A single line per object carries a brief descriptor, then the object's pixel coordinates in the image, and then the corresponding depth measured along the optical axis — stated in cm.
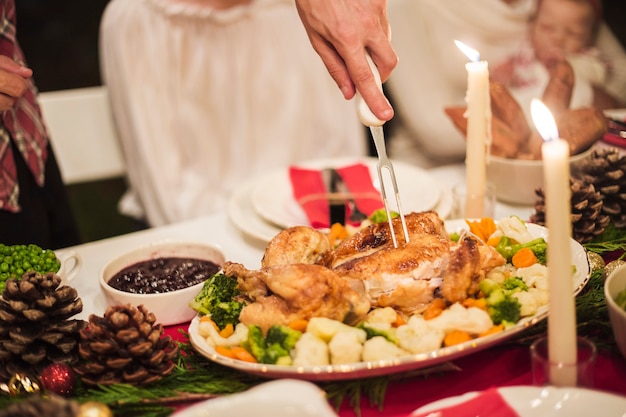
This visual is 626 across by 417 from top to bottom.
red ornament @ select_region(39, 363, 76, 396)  98
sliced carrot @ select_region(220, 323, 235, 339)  104
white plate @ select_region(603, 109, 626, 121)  209
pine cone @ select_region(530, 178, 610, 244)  134
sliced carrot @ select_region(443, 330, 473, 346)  95
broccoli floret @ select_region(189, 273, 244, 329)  106
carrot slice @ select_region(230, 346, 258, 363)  96
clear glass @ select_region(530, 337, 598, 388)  86
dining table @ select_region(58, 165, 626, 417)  96
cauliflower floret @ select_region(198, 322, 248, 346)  100
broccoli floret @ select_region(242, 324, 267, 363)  95
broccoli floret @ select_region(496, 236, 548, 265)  116
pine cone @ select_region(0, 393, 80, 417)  68
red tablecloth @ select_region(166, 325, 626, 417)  96
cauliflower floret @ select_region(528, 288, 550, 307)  101
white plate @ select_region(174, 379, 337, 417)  71
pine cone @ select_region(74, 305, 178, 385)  96
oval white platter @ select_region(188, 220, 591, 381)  90
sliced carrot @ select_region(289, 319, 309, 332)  98
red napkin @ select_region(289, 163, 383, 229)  160
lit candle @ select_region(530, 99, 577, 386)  79
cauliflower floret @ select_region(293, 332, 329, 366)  92
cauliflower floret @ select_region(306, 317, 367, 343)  95
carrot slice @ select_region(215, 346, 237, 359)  98
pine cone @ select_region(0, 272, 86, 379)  100
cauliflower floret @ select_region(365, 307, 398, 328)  100
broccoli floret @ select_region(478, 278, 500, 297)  104
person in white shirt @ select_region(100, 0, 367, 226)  268
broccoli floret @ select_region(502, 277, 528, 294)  105
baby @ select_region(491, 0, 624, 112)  280
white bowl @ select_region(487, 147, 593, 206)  156
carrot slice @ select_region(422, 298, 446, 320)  102
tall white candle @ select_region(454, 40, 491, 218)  138
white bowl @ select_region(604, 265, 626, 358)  92
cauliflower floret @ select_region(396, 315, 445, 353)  93
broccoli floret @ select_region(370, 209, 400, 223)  141
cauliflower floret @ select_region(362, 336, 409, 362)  92
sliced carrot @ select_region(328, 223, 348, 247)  137
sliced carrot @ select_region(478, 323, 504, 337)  96
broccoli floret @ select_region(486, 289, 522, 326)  98
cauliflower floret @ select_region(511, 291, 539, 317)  99
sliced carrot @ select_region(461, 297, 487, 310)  101
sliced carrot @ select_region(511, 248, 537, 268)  113
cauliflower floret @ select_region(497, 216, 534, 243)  121
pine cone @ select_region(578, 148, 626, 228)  141
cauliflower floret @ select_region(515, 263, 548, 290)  106
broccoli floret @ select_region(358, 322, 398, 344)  96
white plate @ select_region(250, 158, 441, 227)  159
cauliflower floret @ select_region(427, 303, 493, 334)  96
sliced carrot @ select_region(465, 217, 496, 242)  125
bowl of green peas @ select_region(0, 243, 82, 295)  119
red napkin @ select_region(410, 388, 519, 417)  84
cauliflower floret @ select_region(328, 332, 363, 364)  92
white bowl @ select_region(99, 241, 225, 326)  116
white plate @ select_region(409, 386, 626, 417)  81
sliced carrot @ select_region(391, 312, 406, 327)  101
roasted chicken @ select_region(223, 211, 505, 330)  99
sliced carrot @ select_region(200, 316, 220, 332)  105
